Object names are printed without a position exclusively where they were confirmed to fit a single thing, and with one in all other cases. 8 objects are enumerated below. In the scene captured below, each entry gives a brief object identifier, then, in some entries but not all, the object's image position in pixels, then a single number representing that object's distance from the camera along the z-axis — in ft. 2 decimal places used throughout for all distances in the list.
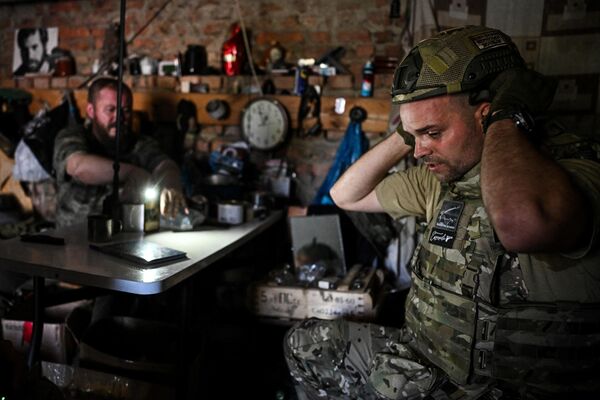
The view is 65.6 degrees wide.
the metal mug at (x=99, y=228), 6.73
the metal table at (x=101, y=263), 5.26
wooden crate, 8.01
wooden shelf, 10.49
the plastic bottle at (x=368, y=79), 10.42
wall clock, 10.92
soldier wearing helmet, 3.66
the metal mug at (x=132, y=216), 7.50
